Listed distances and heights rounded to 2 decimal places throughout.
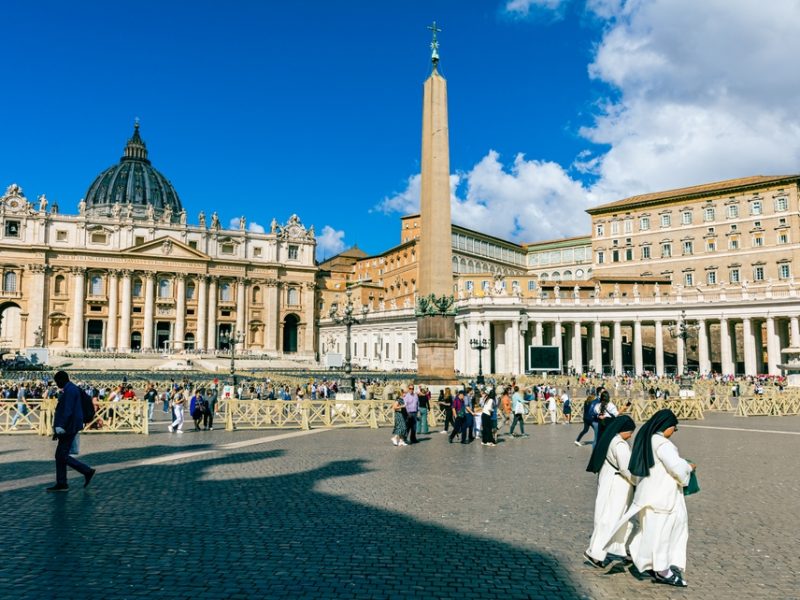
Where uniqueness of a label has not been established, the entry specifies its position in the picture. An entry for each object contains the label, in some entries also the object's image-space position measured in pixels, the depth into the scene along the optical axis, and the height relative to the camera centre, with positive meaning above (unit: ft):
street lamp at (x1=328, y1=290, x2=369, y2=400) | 95.30 +7.85
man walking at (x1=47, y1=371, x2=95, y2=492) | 28.58 -2.16
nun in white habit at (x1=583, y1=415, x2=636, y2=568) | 18.17 -3.42
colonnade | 172.53 +7.92
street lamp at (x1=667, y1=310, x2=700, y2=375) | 121.97 +8.33
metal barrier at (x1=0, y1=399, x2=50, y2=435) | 53.01 -3.38
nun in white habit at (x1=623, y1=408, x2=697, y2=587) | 16.97 -3.48
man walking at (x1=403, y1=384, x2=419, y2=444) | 48.77 -2.89
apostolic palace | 187.73 +32.42
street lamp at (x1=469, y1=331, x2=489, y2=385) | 114.42 +4.55
